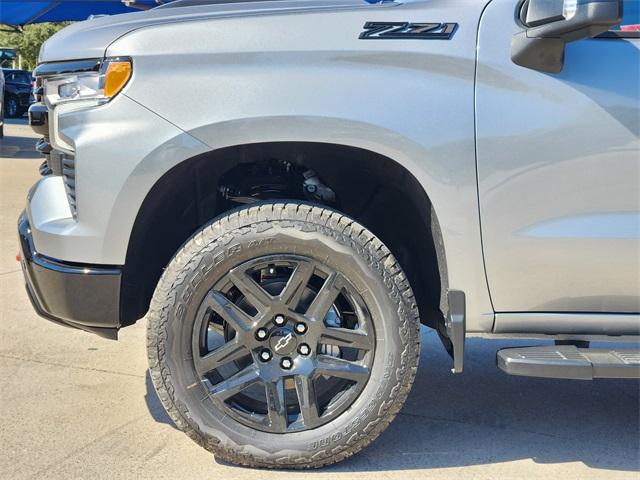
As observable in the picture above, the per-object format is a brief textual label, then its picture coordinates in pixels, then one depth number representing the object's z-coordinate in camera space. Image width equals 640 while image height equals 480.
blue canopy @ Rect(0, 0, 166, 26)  14.98
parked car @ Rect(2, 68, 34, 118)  25.06
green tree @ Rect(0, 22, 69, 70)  39.62
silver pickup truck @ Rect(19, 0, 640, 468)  2.70
